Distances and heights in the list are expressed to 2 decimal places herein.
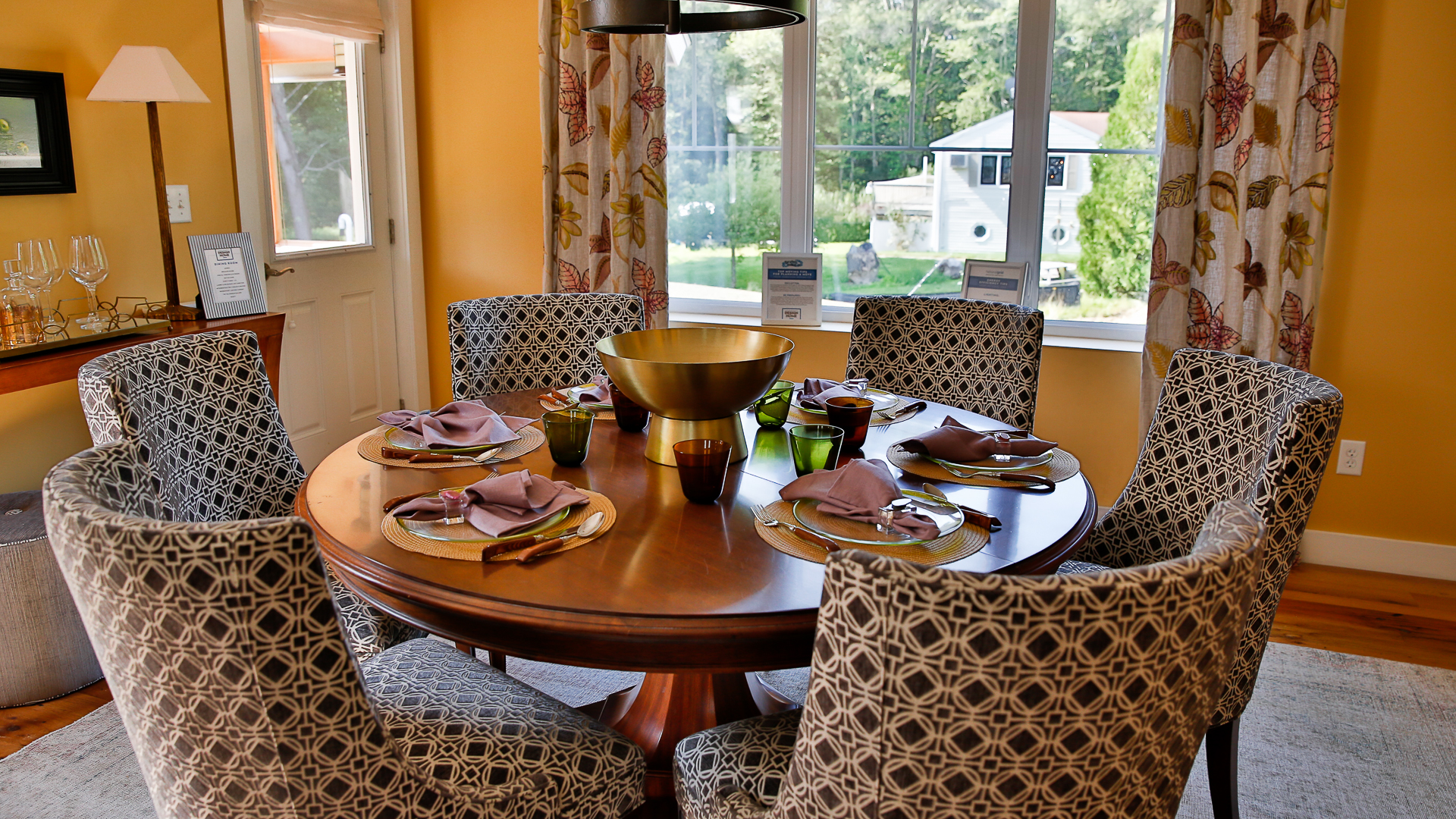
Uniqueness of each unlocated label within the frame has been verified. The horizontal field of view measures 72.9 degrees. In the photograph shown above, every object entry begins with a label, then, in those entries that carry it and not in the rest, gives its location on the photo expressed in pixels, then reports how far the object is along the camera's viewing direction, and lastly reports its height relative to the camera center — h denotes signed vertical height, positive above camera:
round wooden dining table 1.21 -0.45
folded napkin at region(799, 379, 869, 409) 2.15 -0.35
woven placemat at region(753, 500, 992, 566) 1.35 -0.44
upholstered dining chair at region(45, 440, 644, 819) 0.97 -0.45
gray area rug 2.04 -1.15
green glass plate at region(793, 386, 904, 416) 2.20 -0.38
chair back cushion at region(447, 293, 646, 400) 2.60 -0.29
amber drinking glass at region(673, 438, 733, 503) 1.54 -0.36
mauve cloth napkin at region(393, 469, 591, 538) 1.45 -0.40
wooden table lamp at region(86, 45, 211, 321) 2.73 +0.41
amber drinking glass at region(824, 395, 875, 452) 1.86 -0.35
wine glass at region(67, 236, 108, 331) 2.73 -0.10
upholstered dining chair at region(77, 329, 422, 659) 1.64 -0.36
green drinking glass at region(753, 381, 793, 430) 2.02 -0.36
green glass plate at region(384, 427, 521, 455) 1.83 -0.40
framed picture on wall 2.69 +0.26
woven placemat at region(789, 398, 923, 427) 2.08 -0.39
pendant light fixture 1.79 +0.39
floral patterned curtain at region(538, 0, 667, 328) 3.55 +0.26
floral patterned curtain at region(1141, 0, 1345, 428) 2.92 +0.16
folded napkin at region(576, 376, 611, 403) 2.20 -0.36
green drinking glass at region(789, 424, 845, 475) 1.65 -0.36
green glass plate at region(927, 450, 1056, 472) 1.75 -0.42
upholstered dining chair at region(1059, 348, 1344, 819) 1.51 -0.41
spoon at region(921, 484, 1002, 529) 1.47 -0.42
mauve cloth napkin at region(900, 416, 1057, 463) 1.77 -0.38
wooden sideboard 2.43 -0.33
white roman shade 3.42 +0.76
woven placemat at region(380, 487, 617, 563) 1.37 -0.44
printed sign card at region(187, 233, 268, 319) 3.05 -0.14
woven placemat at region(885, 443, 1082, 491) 1.73 -0.42
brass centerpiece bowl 1.63 -0.27
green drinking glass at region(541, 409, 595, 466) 1.73 -0.35
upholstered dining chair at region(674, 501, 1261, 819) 0.84 -0.40
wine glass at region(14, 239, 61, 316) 2.62 -0.09
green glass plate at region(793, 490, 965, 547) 1.39 -0.43
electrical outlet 3.16 -0.72
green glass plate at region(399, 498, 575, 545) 1.40 -0.43
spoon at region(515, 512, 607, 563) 1.35 -0.43
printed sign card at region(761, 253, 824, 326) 3.59 -0.21
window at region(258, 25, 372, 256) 3.57 +0.34
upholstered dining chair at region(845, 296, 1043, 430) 2.53 -0.32
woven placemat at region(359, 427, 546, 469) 1.83 -0.41
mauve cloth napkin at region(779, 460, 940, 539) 1.43 -0.39
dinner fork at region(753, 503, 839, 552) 1.39 -0.43
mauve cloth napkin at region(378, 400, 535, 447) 1.86 -0.37
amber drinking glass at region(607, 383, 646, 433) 2.00 -0.37
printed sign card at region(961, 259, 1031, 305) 3.32 -0.17
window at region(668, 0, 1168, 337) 3.34 +0.30
